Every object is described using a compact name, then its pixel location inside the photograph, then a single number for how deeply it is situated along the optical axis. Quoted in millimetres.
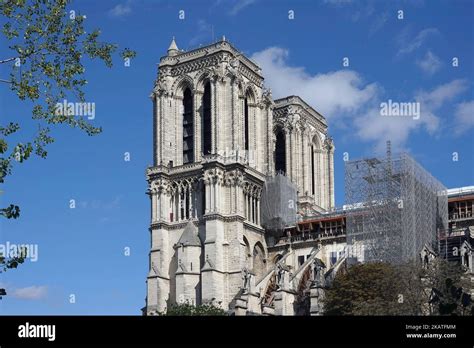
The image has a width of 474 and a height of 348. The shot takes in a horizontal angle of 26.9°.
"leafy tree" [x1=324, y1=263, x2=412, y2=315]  72500
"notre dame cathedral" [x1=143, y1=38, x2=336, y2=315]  96250
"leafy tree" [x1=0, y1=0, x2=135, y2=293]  29125
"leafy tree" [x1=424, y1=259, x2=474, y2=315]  69525
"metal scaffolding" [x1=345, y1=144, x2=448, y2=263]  92562
